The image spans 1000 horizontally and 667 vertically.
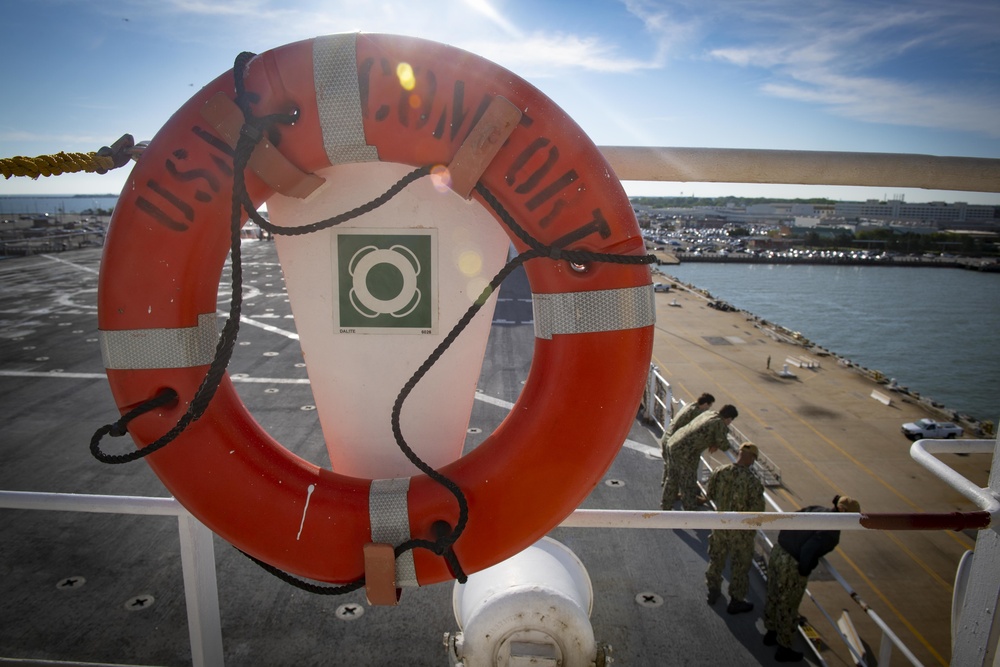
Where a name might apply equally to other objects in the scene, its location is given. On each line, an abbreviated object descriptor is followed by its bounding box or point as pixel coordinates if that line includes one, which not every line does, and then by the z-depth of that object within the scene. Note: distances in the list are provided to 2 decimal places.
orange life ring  1.17
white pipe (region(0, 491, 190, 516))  1.50
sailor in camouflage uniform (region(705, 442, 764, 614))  3.28
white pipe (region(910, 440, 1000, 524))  1.48
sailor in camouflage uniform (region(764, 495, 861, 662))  2.99
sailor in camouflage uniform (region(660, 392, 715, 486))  4.75
